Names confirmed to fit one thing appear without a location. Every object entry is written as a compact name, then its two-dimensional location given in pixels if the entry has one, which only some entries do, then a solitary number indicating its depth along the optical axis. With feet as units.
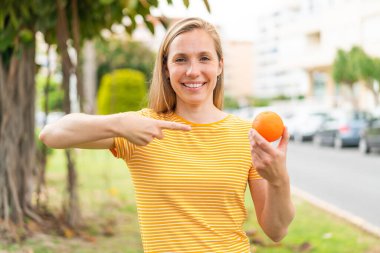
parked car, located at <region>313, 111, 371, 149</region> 66.18
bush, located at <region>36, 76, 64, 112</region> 69.01
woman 6.36
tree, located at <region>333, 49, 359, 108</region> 104.94
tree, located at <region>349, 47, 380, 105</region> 99.86
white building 120.37
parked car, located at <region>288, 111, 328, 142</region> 82.58
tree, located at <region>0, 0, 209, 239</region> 17.47
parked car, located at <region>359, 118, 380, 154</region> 56.34
